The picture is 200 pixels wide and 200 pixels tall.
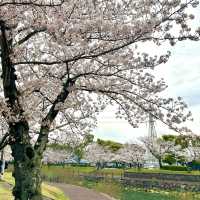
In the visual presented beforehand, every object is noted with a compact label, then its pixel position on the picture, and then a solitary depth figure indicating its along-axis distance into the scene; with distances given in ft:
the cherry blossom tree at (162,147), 159.31
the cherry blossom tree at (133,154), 188.45
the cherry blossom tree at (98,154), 215.43
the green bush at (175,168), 153.74
